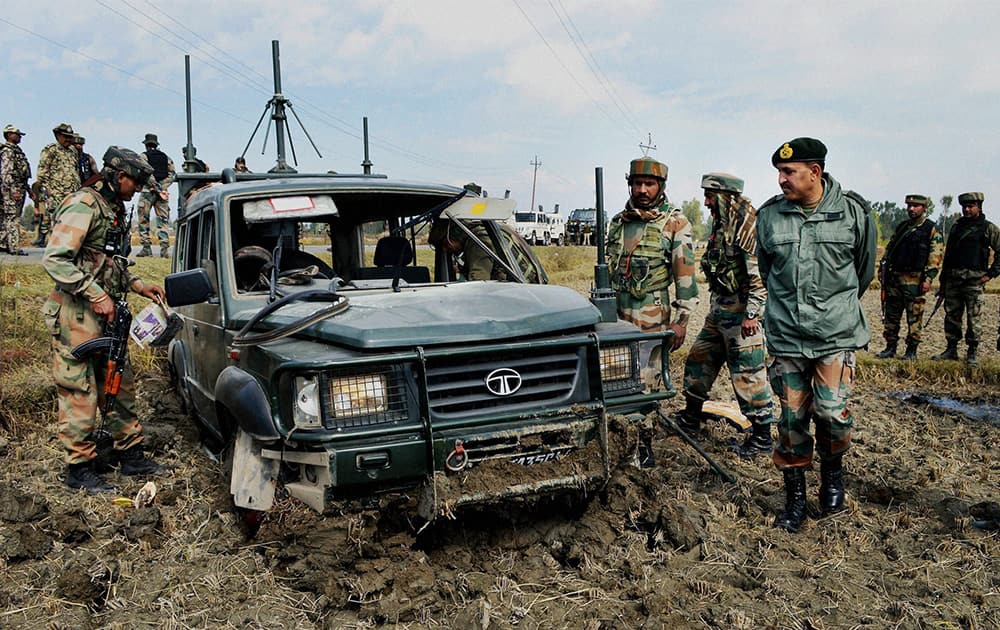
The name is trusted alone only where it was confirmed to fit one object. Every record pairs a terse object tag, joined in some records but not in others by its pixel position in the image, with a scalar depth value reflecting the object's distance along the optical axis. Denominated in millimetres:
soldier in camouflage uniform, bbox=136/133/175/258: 12664
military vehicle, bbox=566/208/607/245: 39625
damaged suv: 3121
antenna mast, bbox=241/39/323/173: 10477
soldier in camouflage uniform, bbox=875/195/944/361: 9734
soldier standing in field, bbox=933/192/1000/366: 9562
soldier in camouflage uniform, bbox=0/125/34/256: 11680
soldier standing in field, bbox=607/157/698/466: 5500
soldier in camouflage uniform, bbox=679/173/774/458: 5461
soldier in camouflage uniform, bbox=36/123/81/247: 11383
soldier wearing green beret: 4047
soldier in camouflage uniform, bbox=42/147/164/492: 4809
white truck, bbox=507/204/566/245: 39188
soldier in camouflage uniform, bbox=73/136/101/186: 11422
